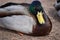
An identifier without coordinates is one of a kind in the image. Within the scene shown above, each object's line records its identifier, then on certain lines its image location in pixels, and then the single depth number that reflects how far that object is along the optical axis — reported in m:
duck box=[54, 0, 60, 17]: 3.21
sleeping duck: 2.48
